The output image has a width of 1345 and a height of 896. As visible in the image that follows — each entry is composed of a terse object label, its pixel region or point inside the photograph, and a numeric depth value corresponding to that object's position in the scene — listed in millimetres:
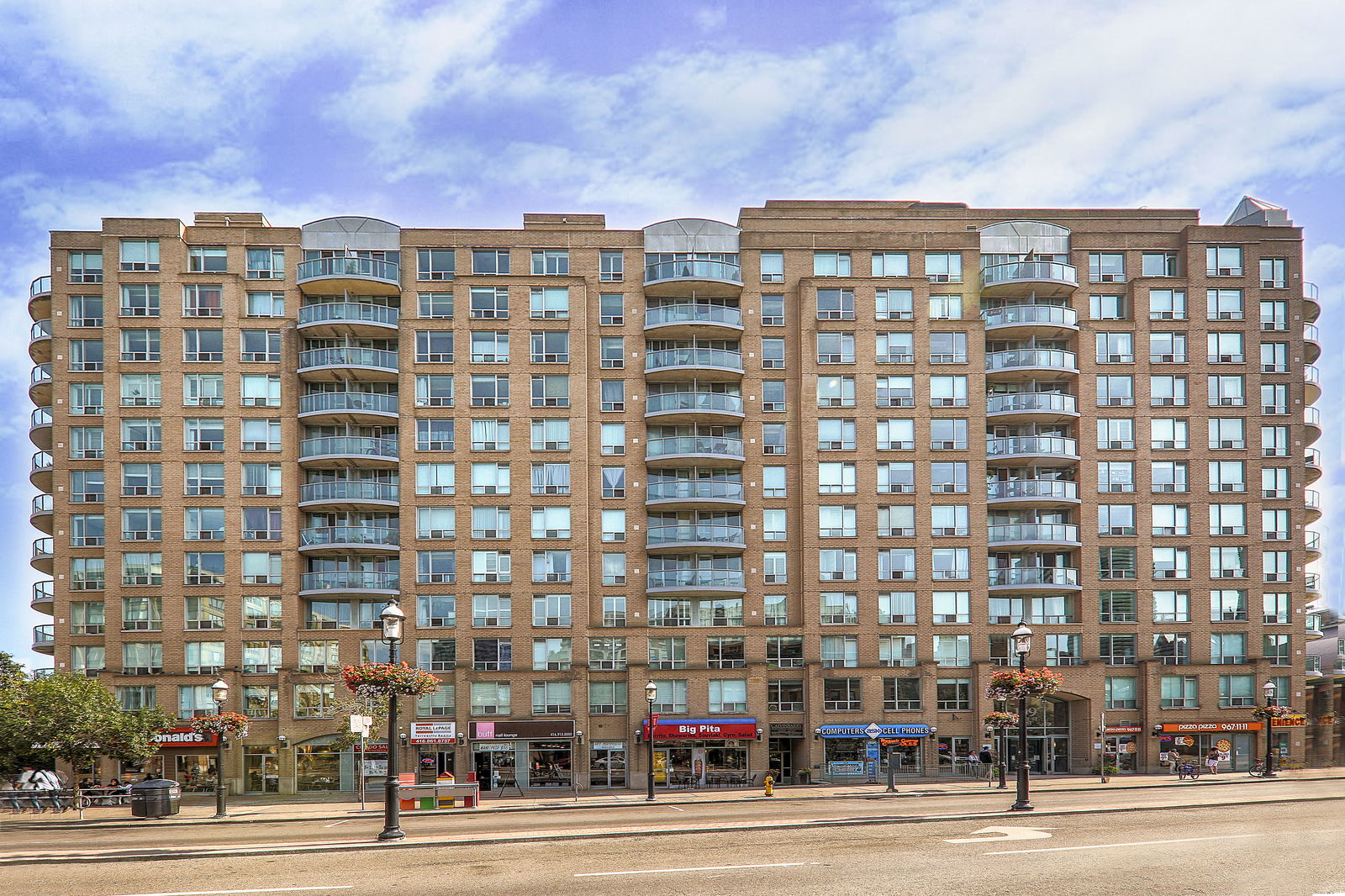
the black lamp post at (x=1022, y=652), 30250
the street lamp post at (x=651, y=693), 43406
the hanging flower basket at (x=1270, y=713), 52000
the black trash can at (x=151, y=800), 38062
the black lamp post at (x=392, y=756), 25891
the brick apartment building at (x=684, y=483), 53594
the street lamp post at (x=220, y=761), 37719
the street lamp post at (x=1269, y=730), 48094
